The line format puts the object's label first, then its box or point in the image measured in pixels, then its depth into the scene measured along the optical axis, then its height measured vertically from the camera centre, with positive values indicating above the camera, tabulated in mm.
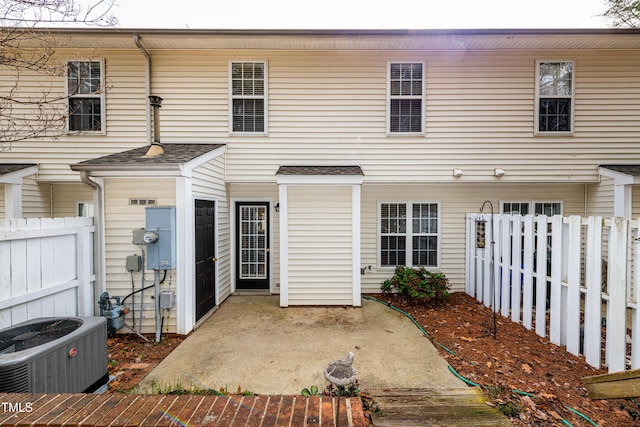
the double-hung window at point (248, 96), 7043 +2561
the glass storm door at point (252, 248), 7512 -995
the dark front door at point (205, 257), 5570 -965
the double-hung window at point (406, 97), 7047 +2534
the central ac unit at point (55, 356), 2440 -1317
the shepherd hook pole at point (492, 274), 6106 -1342
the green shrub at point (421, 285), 6425 -1672
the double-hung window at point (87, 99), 6883 +2445
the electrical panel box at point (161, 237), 4945 -482
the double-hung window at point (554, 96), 6965 +2520
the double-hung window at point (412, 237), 7641 -737
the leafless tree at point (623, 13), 9742 +6321
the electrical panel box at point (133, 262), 5078 -916
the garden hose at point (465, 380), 2900 -2017
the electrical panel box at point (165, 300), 5020 -1517
